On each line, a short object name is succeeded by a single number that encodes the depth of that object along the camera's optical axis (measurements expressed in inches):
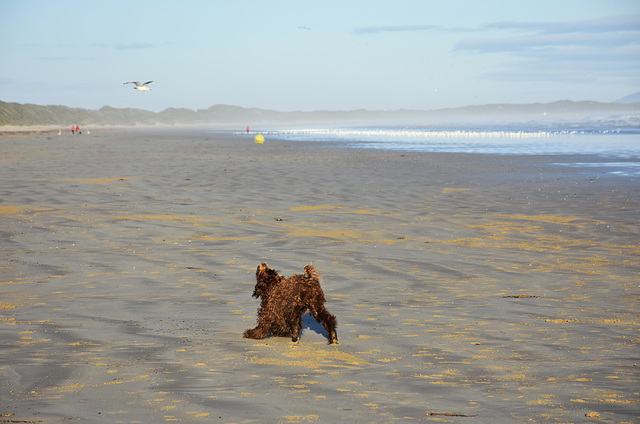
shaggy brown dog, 514.9
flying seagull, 3523.6
